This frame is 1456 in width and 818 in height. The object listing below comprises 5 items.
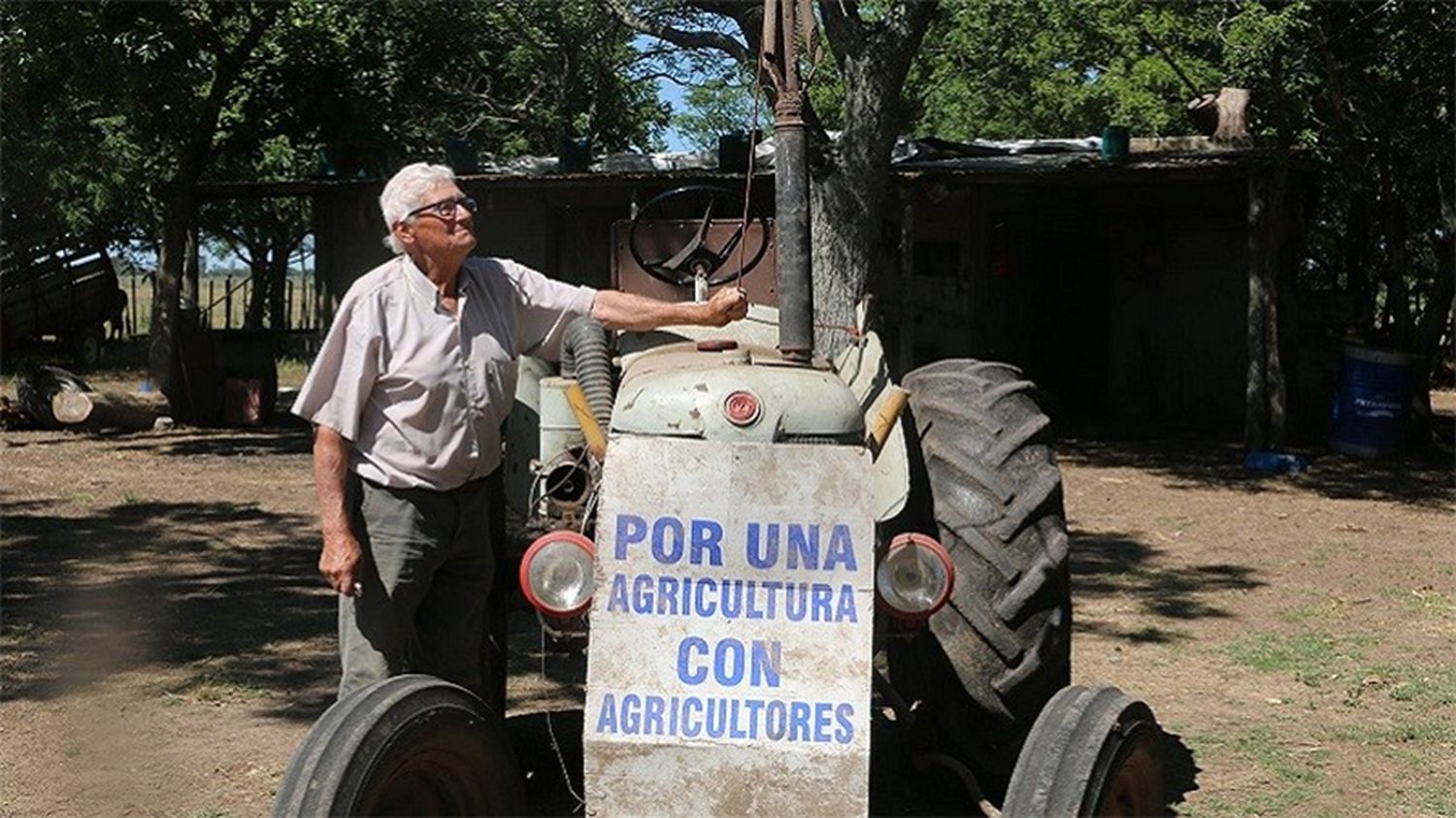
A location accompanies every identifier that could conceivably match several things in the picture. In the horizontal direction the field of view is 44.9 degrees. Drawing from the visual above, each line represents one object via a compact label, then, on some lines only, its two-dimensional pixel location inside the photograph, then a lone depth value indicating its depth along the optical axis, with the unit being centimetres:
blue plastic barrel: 1573
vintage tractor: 399
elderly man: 435
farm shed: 1881
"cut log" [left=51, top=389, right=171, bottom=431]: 1656
